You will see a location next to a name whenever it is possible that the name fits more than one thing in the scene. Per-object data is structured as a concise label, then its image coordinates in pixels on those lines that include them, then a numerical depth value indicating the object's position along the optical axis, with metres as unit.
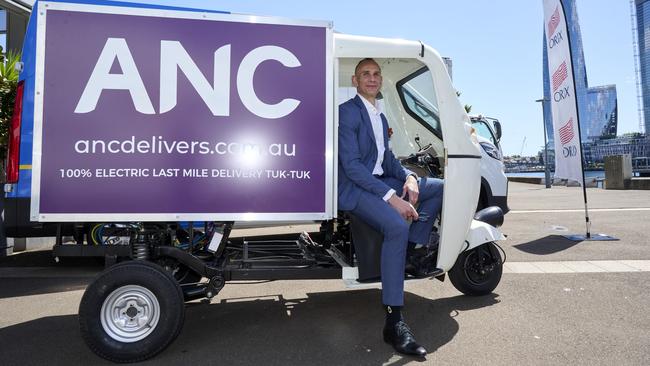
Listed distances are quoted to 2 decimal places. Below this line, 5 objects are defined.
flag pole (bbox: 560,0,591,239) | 7.88
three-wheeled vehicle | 3.01
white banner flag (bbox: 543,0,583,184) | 8.16
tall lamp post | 26.75
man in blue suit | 3.27
